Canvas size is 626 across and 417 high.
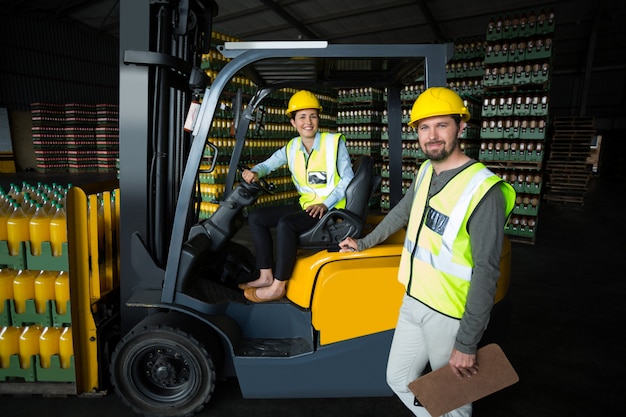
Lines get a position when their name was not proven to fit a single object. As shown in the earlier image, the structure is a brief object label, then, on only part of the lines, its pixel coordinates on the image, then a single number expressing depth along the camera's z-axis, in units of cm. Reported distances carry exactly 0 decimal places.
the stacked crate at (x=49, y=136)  1994
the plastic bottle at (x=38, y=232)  283
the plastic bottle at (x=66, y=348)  288
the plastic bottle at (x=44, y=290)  286
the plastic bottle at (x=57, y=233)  281
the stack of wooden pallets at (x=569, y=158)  1423
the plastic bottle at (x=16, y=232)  281
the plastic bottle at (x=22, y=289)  286
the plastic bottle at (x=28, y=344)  291
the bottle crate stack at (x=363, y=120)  1128
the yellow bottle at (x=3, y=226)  283
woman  288
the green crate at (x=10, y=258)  282
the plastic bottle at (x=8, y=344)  289
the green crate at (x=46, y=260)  282
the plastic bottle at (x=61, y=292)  285
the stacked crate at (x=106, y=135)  2044
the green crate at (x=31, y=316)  286
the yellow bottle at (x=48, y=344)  290
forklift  256
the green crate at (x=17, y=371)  289
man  166
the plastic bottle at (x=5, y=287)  285
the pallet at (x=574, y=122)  1426
